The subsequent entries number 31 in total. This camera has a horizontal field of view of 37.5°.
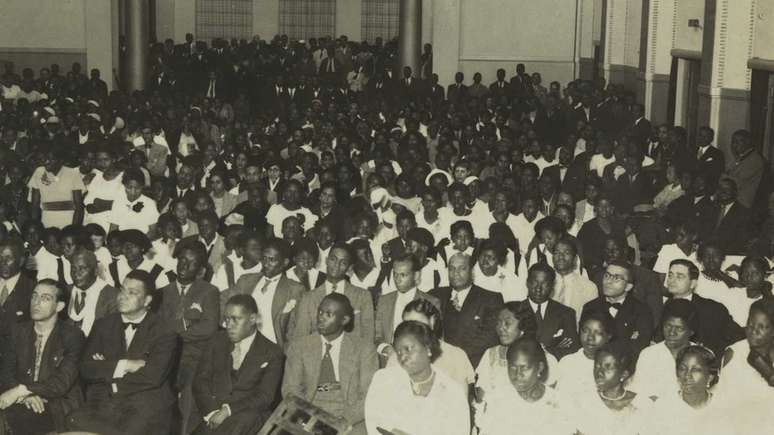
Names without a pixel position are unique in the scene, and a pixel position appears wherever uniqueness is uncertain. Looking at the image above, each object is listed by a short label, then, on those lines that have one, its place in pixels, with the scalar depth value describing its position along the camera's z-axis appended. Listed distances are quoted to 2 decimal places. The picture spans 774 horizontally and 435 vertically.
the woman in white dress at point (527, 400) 6.24
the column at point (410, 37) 23.64
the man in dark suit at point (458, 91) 20.62
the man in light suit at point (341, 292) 8.29
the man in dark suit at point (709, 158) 13.33
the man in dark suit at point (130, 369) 7.11
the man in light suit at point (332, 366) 7.20
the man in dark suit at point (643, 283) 9.03
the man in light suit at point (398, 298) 8.24
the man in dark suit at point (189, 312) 8.05
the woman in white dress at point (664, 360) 6.60
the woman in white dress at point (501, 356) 6.86
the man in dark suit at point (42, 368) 7.24
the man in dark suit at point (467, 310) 8.19
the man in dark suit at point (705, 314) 8.10
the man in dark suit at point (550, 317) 7.97
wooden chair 5.96
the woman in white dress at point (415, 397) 6.26
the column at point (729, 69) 15.55
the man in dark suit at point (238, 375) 7.01
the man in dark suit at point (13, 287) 8.53
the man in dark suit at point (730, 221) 10.59
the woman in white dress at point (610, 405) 6.26
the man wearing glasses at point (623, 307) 8.02
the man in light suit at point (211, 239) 10.06
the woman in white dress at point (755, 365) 6.75
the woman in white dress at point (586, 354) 6.65
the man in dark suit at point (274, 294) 8.63
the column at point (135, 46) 23.59
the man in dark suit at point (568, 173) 12.57
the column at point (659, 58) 19.77
